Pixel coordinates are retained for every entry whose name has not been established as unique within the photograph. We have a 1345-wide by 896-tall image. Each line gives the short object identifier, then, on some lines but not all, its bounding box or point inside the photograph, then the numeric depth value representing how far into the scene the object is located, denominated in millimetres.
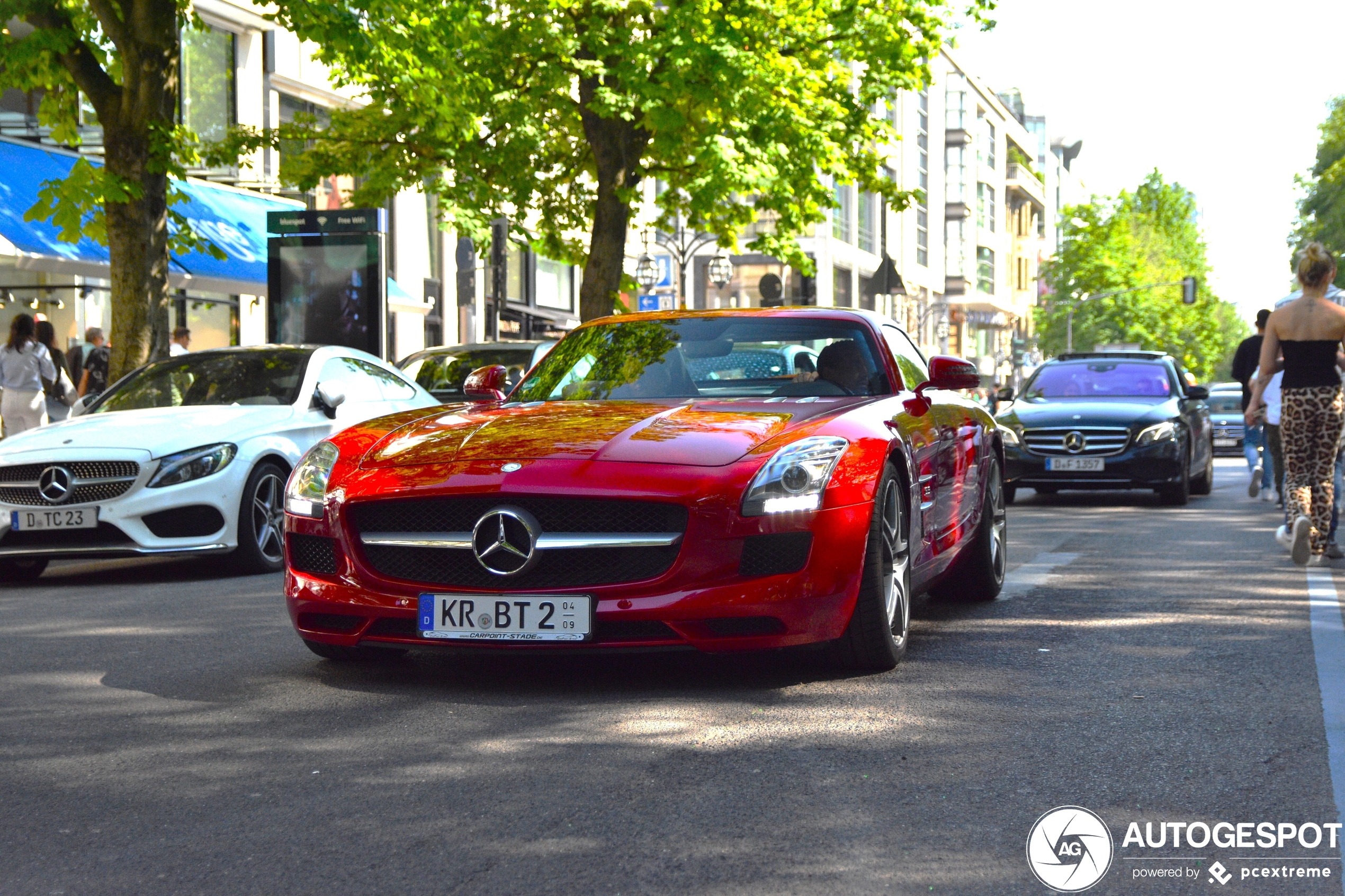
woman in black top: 9672
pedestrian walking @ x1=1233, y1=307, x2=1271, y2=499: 15680
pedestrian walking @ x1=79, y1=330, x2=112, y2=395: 17844
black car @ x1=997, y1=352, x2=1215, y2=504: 16031
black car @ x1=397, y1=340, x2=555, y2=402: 15266
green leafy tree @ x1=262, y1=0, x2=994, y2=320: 20500
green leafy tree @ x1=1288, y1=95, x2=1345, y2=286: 60594
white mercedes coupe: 9359
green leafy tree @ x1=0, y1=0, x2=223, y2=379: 14195
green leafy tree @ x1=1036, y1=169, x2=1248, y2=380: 74188
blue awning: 19250
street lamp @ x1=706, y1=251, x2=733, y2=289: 31656
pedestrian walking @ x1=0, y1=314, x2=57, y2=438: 15750
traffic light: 65250
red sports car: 5438
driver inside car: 6961
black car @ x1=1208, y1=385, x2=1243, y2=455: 33594
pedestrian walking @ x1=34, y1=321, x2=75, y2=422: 16266
